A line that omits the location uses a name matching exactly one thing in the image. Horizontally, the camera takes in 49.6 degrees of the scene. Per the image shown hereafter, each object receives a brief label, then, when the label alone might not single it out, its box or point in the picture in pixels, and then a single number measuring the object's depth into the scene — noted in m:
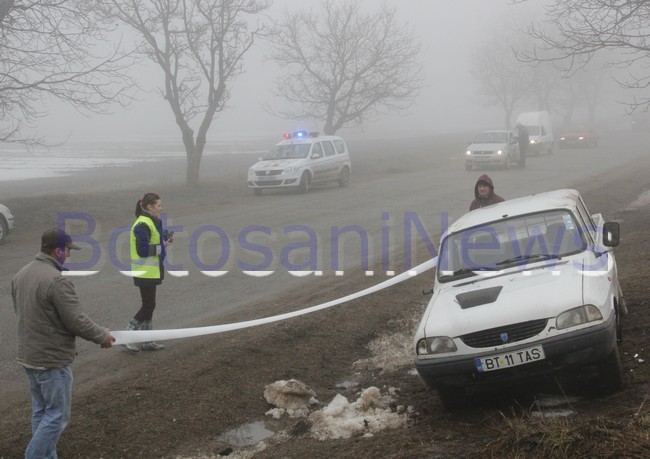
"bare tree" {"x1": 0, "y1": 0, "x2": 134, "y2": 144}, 16.36
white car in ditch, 5.26
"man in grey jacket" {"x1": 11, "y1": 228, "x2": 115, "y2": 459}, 4.82
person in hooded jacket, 8.99
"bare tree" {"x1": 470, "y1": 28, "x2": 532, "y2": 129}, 65.69
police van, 23.91
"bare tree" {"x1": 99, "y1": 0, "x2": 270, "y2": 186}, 24.69
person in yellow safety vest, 7.50
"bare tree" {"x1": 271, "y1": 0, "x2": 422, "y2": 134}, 36.19
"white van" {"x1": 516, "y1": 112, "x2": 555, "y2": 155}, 40.72
